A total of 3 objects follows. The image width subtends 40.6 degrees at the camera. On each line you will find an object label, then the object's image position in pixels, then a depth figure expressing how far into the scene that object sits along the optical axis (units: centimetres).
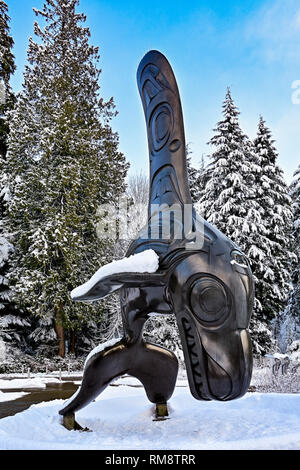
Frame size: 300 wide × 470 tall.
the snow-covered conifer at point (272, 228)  1659
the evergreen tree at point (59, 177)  1581
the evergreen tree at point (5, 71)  1886
